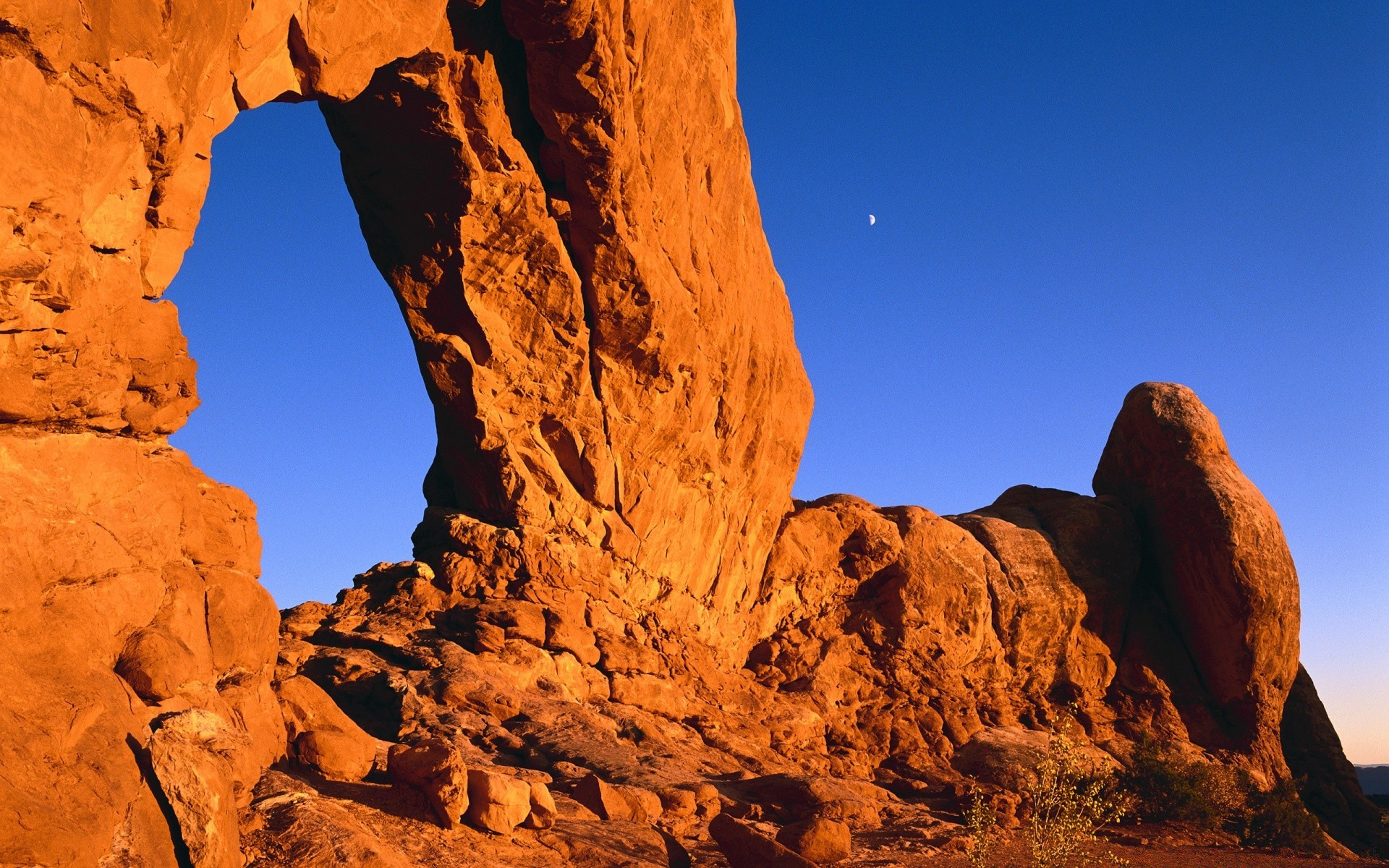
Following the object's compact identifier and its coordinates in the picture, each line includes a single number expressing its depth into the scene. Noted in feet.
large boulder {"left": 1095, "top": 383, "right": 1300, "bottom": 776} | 80.18
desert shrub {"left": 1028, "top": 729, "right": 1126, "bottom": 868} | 38.04
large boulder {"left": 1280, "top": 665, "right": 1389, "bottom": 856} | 82.07
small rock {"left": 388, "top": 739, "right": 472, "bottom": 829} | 27.68
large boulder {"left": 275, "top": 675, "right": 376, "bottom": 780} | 29.78
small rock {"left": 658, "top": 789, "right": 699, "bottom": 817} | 36.47
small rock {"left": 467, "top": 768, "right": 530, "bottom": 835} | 28.12
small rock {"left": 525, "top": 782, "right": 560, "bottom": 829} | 29.78
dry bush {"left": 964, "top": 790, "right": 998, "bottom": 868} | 36.81
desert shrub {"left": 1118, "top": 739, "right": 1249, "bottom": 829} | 59.82
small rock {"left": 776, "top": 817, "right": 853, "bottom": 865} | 35.14
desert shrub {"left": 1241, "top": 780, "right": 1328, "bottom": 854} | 61.05
